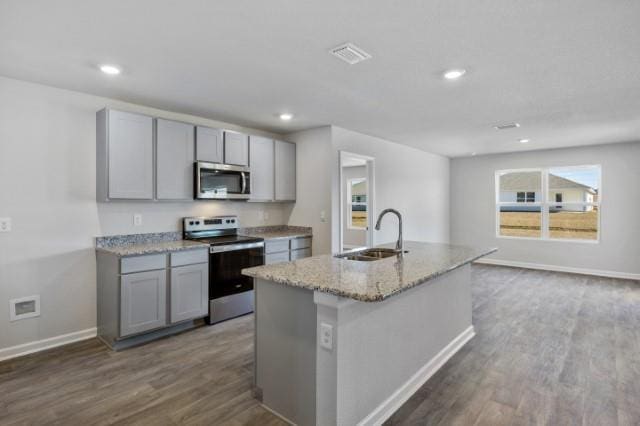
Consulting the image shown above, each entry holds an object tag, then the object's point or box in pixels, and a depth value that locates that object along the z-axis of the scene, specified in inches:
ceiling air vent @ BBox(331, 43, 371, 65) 92.1
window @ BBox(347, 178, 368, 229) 355.6
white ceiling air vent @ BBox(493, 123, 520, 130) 180.1
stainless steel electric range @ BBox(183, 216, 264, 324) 147.0
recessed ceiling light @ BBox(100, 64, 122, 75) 104.8
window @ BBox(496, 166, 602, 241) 251.3
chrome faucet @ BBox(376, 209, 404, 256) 113.5
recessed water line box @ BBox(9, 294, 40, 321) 116.5
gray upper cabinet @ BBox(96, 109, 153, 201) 126.8
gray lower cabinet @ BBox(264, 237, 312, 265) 167.8
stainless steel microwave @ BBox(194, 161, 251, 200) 152.1
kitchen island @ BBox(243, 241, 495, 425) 71.2
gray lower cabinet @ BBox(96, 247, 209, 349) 121.0
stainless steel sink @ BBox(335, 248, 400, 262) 115.0
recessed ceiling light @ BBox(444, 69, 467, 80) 108.8
